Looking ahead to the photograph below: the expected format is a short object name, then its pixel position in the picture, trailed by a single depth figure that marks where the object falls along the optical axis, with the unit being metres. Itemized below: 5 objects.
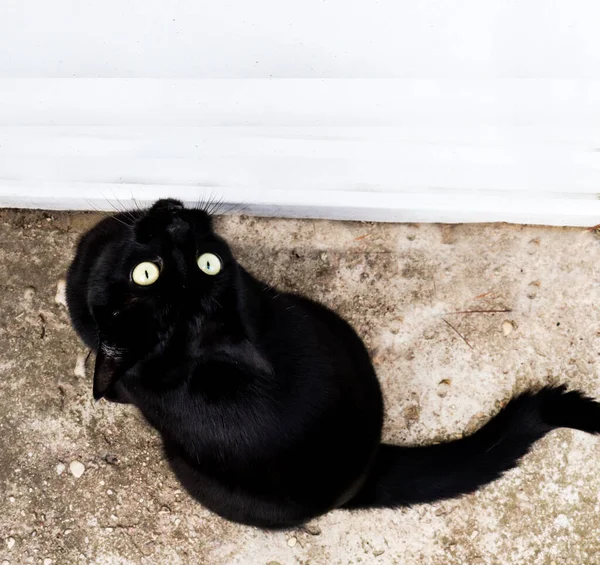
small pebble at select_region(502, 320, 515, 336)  2.01
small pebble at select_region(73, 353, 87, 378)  2.03
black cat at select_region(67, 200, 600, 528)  1.38
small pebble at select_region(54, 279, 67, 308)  2.05
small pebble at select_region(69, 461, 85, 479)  2.01
